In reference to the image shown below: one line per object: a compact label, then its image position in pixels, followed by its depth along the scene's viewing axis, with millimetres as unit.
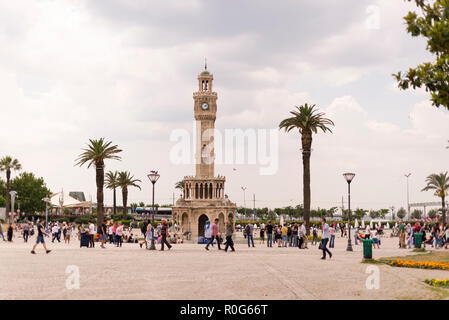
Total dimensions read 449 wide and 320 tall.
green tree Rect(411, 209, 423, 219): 176825
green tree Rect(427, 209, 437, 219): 179488
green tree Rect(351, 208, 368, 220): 181500
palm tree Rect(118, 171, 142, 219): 96438
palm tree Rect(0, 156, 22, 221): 99000
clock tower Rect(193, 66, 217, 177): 83875
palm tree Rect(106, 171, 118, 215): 96250
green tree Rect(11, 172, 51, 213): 109025
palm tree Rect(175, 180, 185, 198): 122812
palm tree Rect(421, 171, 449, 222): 85625
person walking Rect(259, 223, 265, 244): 44844
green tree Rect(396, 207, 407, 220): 186500
